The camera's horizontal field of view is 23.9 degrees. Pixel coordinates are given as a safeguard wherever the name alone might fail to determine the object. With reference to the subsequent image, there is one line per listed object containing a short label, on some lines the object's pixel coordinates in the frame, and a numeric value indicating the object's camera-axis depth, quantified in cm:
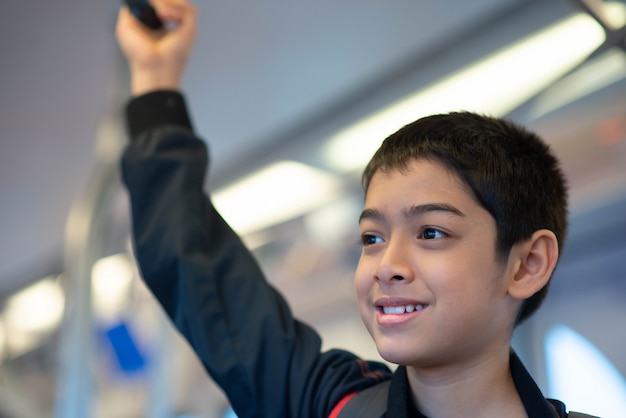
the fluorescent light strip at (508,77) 135
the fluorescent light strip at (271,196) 197
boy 107
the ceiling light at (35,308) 311
